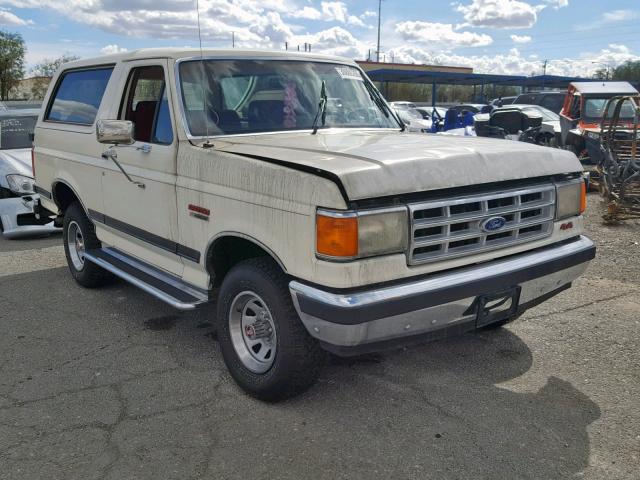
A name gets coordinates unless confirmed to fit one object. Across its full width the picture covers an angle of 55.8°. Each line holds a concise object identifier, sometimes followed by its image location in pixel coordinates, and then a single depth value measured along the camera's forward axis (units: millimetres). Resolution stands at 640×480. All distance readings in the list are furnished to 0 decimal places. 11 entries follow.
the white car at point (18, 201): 7820
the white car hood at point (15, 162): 8039
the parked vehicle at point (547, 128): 14125
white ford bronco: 2867
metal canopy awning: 37438
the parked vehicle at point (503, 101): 27859
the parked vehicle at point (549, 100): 20812
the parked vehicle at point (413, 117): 19375
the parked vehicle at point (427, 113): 24202
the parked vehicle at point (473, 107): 27544
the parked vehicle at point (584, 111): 11555
